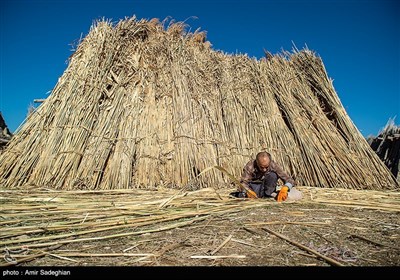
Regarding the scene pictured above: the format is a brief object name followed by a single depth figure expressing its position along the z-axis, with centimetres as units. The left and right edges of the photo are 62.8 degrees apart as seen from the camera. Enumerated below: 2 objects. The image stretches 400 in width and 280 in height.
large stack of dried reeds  439
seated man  383
